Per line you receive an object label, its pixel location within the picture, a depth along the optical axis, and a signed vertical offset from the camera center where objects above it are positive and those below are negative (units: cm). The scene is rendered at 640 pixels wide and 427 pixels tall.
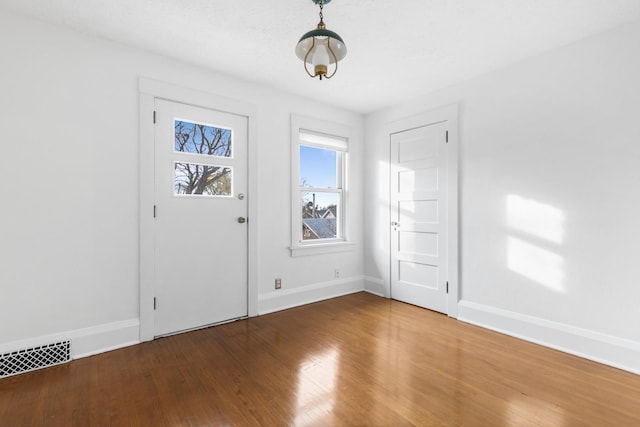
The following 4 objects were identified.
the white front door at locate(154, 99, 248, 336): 277 -3
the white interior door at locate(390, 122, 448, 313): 342 -2
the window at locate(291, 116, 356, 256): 368 +36
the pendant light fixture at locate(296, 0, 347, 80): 192 +107
